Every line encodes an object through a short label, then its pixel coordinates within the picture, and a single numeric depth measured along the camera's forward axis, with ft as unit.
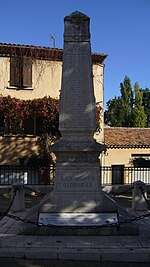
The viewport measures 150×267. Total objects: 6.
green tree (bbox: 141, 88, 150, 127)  190.56
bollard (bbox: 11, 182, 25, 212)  29.01
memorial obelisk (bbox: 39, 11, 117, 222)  22.43
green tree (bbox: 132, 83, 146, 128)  112.68
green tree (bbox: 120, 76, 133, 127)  122.38
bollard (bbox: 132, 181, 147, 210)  30.48
